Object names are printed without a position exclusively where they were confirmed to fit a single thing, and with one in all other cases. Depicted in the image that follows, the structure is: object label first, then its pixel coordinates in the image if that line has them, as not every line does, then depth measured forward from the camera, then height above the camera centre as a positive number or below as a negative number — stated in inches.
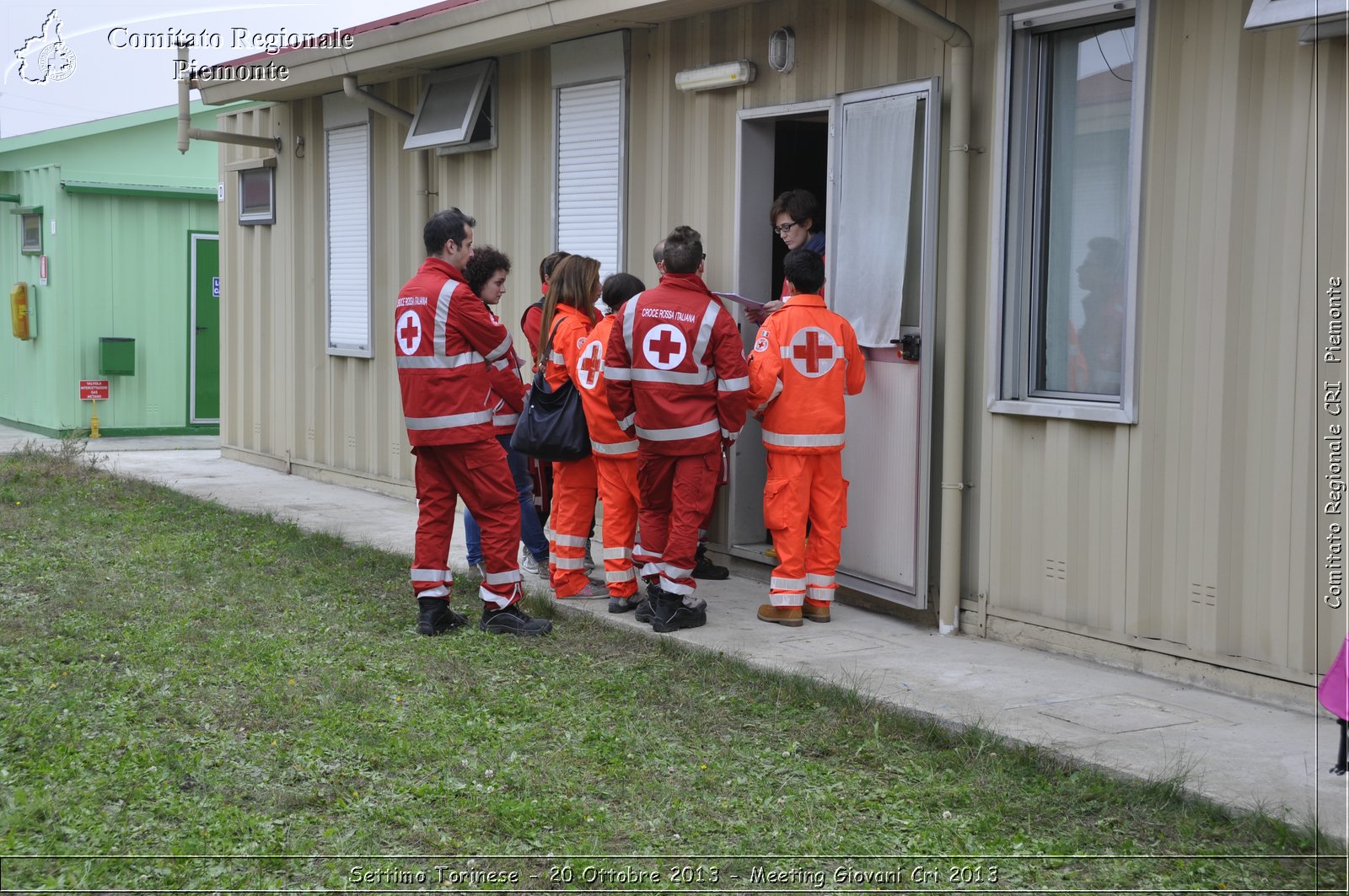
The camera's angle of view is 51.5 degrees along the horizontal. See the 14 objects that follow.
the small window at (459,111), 401.1 +73.7
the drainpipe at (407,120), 434.0 +75.4
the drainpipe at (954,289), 256.1 +14.8
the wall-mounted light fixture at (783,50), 299.1 +67.8
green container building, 614.2 +39.7
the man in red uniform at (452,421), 255.3 -10.5
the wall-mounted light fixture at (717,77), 309.0 +65.3
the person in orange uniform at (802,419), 266.4 -10.0
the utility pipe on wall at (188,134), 472.1 +80.3
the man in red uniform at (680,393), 257.6 -5.0
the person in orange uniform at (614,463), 277.1 -19.7
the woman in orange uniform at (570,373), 283.9 -1.7
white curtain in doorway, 271.0 +30.1
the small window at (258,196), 518.9 +62.2
